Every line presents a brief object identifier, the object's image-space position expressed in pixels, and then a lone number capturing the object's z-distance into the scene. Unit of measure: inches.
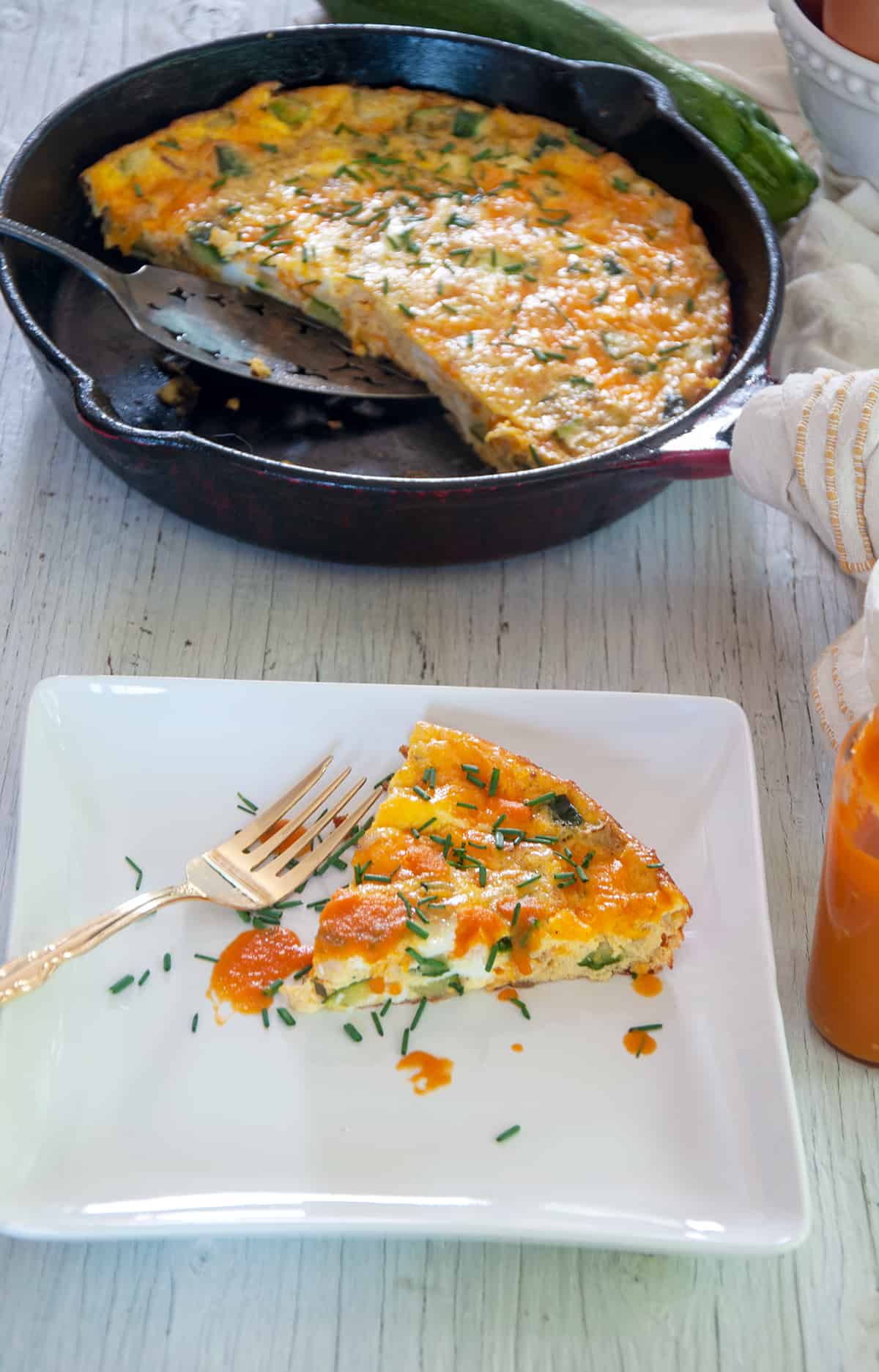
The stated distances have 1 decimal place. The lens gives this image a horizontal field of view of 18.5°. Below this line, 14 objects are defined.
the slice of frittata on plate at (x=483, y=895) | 30.1
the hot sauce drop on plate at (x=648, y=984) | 30.7
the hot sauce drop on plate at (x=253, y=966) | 30.4
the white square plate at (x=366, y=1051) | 28.6
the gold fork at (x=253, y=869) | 30.2
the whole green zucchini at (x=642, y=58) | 41.0
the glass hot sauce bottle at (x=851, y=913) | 29.1
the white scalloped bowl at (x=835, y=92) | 38.7
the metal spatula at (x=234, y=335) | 38.0
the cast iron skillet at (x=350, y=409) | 33.7
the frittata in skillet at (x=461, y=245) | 37.3
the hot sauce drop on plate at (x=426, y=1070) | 29.8
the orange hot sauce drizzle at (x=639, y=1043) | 30.1
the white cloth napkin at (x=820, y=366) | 33.3
